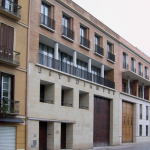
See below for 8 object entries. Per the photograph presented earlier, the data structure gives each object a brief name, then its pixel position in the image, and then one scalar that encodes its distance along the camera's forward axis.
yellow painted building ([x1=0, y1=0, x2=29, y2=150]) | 18.84
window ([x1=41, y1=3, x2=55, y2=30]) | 24.11
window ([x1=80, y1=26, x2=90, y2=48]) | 29.23
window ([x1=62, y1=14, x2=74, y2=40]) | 26.63
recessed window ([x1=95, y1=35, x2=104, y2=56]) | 31.78
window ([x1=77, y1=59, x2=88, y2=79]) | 28.24
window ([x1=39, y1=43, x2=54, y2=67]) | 23.75
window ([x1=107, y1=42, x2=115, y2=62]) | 34.33
